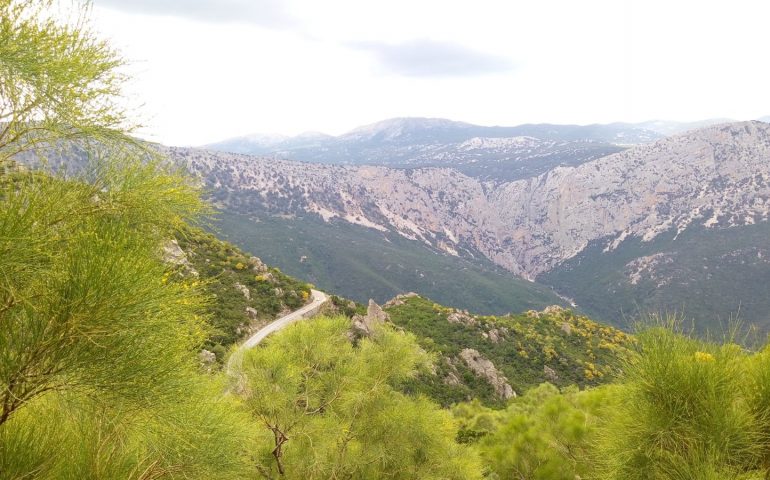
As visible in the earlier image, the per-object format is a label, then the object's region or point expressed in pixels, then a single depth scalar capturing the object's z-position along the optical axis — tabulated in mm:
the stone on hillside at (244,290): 42622
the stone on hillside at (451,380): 43303
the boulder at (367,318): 37156
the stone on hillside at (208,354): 24819
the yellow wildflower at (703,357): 5855
